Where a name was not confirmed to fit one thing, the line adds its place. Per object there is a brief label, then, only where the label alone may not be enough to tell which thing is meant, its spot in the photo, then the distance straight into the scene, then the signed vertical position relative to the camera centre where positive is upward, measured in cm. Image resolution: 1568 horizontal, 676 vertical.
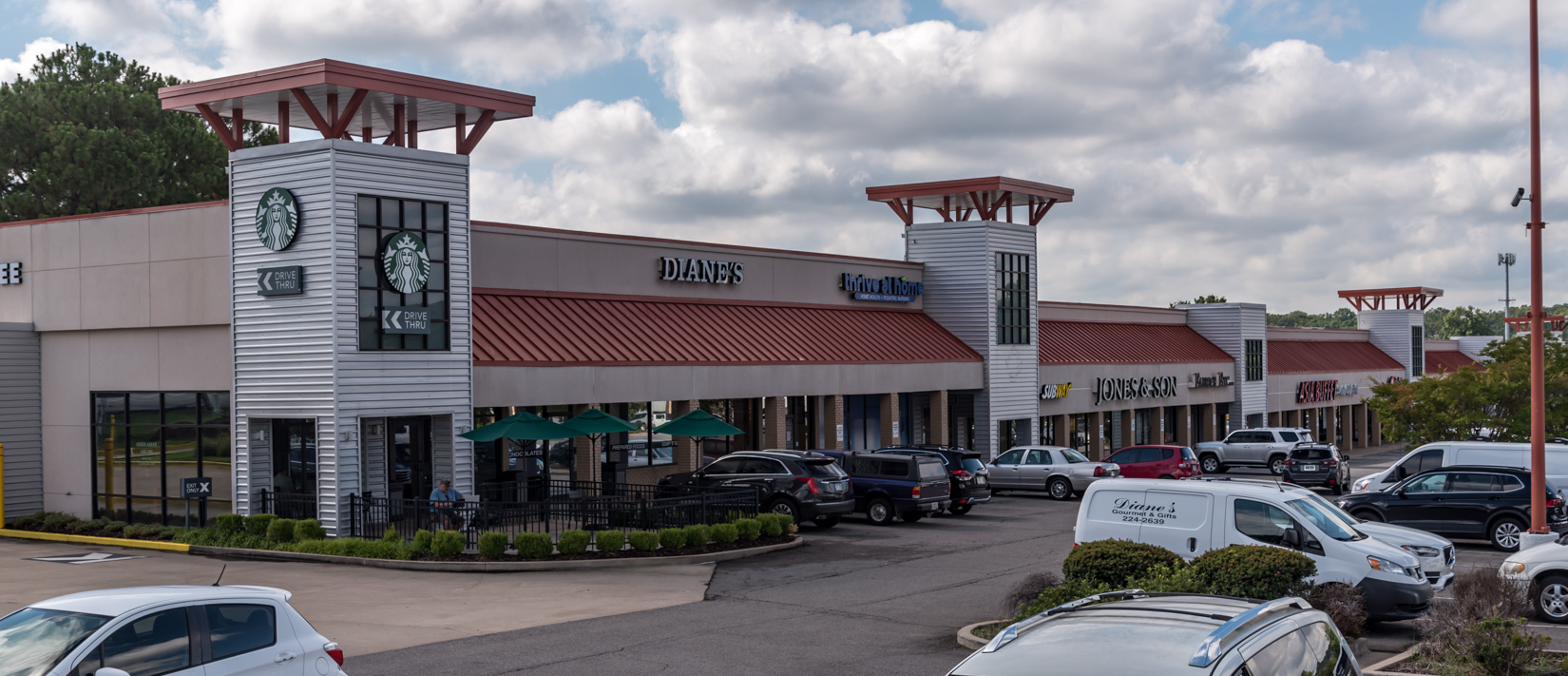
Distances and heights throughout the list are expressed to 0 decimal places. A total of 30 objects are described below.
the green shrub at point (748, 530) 2416 -322
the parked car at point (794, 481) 2689 -261
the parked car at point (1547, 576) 1577 -283
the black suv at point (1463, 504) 2383 -295
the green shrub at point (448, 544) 2214 -313
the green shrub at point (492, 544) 2205 -315
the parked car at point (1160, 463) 3672 -317
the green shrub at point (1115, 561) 1496 -245
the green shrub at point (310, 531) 2377 -308
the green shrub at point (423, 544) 2234 -316
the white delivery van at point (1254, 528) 1552 -226
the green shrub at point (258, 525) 2448 -306
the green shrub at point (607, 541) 2239 -315
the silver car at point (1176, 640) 641 -153
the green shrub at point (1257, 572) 1409 -245
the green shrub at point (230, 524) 2488 -307
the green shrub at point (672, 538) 2302 -322
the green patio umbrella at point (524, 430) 2514 -134
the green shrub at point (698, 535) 2331 -321
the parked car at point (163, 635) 884 -193
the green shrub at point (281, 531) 2406 -311
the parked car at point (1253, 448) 4625 -350
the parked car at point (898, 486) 2852 -290
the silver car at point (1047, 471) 3581 -329
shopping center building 2489 +65
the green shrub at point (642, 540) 2275 -320
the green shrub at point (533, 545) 2197 -316
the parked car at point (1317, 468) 3841 -352
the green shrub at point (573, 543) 2216 -316
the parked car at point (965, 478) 3061 -295
